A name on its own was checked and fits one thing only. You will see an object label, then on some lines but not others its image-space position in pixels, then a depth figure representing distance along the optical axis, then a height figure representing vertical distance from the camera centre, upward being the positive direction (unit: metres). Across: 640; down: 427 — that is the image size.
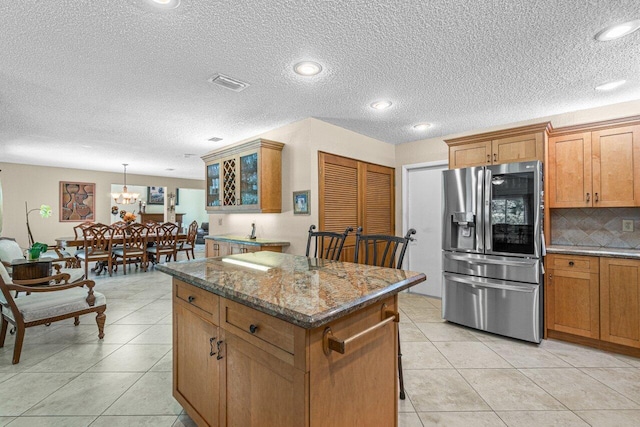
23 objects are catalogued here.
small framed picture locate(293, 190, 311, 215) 3.63 +0.17
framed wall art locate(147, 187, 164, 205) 11.41 +0.81
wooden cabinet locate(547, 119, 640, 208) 2.74 +0.49
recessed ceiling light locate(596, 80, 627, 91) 2.58 +1.16
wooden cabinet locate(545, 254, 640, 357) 2.54 -0.78
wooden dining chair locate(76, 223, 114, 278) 5.53 -0.54
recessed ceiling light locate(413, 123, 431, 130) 3.79 +1.18
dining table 5.54 -0.48
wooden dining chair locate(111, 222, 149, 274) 5.91 -0.62
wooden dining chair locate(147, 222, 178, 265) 6.17 -0.52
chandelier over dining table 8.32 +0.57
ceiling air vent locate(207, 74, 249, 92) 2.56 +1.20
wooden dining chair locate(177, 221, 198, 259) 6.80 -0.49
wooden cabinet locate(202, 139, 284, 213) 3.84 +0.55
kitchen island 1.02 -0.53
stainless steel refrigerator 2.81 -0.33
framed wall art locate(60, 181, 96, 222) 7.68 +0.43
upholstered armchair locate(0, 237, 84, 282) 3.51 -0.48
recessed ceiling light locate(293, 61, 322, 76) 2.32 +1.20
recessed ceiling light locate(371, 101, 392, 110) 3.10 +1.19
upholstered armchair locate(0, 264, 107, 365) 2.44 -0.78
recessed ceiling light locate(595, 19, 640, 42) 1.79 +1.15
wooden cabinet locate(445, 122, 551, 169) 2.95 +0.74
